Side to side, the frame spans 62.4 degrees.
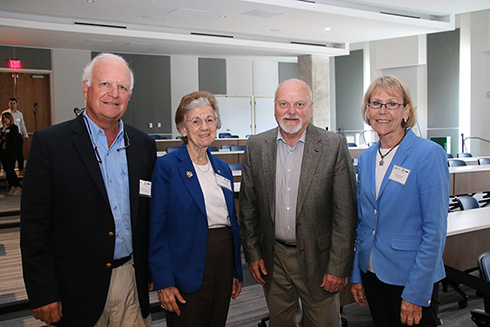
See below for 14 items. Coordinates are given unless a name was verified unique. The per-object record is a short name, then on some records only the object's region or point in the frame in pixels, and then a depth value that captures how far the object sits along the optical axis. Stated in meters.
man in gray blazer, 2.07
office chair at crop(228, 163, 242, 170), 6.28
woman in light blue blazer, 1.78
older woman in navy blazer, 1.95
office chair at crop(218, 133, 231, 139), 13.92
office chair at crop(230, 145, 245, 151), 10.14
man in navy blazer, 1.65
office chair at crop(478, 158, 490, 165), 7.76
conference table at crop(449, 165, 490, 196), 5.83
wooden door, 12.90
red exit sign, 12.73
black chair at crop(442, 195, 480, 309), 3.74
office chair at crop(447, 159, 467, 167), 7.21
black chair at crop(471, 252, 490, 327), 2.33
